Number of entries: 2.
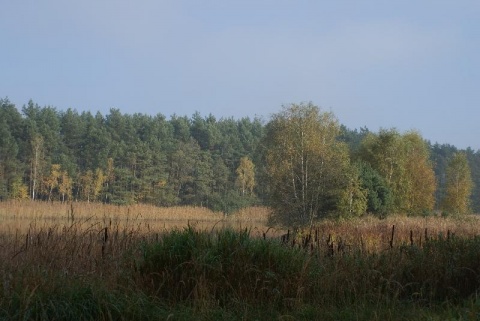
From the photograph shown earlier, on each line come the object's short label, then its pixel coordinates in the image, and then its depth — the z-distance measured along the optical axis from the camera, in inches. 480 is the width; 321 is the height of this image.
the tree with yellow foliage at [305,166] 1658.5
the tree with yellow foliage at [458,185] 2527.1
